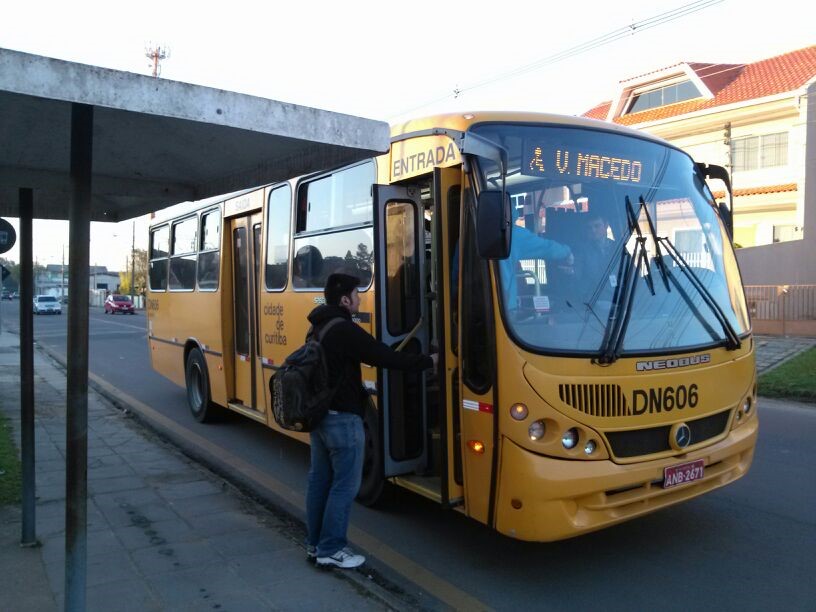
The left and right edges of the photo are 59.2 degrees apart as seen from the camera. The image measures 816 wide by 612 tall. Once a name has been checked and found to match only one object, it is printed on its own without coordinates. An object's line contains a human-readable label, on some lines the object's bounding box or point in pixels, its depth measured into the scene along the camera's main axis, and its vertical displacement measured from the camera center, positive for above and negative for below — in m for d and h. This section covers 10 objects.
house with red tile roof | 21.85 +5.59
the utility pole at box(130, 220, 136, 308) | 65.51 +3.80
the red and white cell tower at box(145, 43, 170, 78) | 42.35 +14.01
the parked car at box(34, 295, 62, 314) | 57.09 -1.11
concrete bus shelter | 2.73 +0.75
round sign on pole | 7.73 +0.61
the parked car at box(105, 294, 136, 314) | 52.44 -0.89
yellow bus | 4.13 -0.15
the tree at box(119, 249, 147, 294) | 75.69 +1.81
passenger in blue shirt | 4.30 +0.26
